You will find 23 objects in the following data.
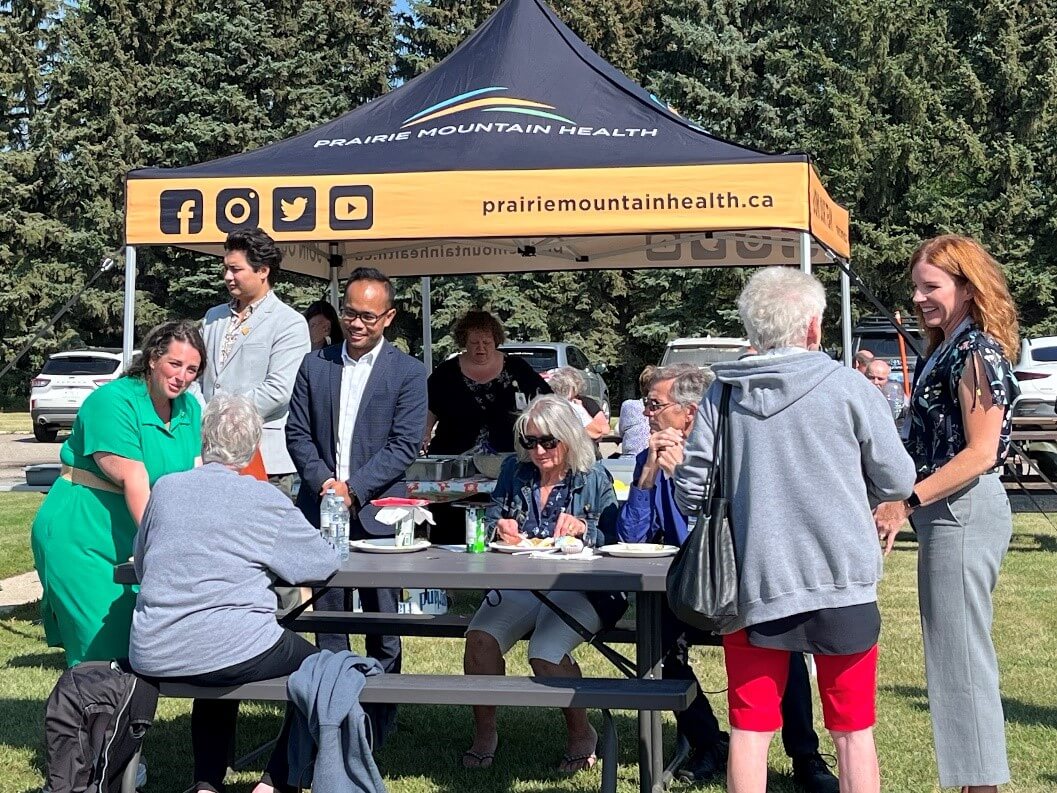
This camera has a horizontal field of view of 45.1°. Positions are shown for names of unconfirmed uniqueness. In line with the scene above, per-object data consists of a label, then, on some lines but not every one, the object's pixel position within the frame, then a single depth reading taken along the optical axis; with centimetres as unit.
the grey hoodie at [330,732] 355
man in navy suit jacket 493
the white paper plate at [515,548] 437
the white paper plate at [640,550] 421
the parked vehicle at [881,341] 1958
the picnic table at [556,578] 384
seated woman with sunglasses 448
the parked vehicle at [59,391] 2152
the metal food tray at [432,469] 632
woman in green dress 414
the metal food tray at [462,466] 637
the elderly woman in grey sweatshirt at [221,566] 365
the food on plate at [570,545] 427
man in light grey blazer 518
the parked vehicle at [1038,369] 1658
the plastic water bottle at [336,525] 421
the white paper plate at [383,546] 441
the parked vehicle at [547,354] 2105
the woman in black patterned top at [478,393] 669
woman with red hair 336
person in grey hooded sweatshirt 309
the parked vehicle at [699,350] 1812
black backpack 375
